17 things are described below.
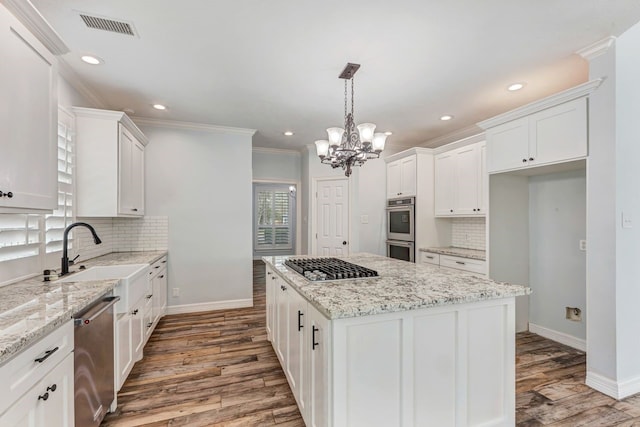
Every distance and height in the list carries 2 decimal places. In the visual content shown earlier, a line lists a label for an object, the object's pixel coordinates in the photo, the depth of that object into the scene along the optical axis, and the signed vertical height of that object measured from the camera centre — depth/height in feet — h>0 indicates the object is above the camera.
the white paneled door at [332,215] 16.75 -0.07
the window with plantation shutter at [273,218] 28.86 -0.44
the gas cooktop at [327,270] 6.39 -1.34
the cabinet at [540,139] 7.95 +2.32
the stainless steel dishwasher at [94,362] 4.95 -2.77
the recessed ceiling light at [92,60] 7.96 +4.21
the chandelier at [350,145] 8.14 +2.02
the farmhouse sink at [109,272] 7.50 -1.64
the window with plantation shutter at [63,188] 7.63 +0.73
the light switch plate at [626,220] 7.27 -0.14
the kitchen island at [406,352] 4.62 -2.38
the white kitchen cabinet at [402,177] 14.87 +1.96
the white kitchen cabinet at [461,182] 11.97 +1.43
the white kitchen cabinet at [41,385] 3.35 -2.23
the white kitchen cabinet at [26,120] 4.42 +1.54
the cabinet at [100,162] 9.23 +1.64
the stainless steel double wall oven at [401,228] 14.65 -0.75
